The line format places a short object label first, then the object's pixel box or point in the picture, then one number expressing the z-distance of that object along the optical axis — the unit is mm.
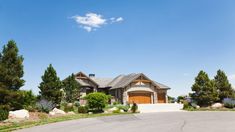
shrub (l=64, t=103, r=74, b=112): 19897
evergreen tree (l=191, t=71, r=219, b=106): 23522
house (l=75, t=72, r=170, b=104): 29653
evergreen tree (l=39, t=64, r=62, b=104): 20938
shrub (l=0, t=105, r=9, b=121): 13315
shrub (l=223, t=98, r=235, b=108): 21740
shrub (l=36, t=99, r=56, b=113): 17775
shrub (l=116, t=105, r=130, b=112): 20565
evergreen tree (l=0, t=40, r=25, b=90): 16403
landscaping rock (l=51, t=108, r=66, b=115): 18417
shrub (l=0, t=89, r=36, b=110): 15890
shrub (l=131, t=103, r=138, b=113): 19574
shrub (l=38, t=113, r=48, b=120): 15825
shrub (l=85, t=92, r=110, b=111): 19800
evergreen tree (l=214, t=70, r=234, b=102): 24204
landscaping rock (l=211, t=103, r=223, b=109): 22479
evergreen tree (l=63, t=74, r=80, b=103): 27376
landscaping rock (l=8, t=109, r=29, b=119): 14698
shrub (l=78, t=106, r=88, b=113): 19531
